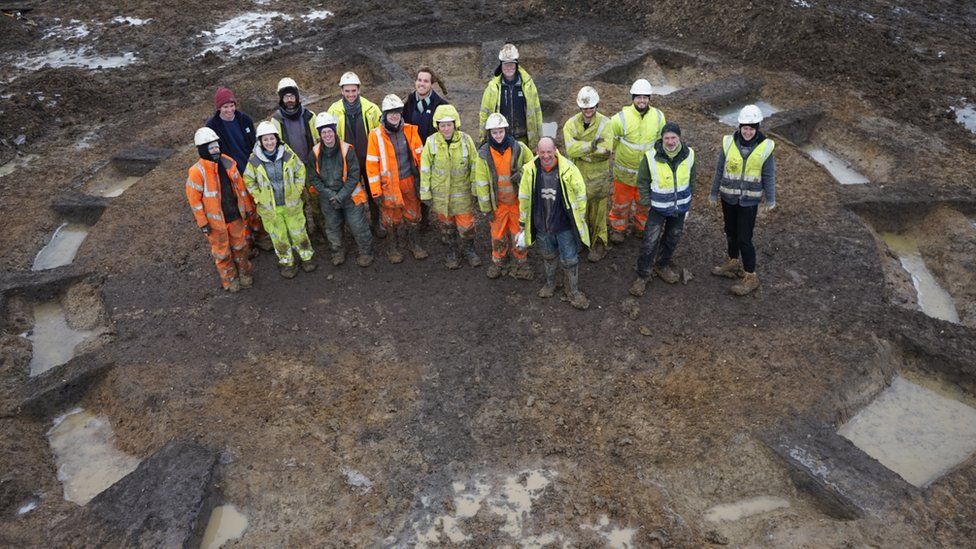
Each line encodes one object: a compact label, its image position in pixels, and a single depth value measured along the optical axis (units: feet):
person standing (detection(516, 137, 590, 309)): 21.44
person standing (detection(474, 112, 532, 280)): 22.57
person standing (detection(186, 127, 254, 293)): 23.35
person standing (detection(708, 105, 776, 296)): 21.33
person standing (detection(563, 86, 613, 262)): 23.43
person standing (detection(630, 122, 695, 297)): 21.68
